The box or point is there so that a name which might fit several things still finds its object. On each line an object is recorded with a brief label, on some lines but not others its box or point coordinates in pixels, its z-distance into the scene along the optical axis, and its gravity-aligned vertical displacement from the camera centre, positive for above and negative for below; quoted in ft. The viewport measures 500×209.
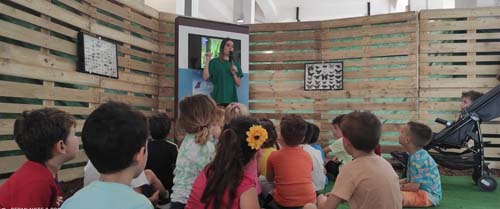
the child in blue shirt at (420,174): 12.01 -2.27
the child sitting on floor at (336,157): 14.60 -2.15
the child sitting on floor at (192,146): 7.95 -0.94
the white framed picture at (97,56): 14.99 +1.67
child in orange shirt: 9.55 -1.67
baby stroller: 14.67 -1.35
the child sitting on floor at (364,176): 6.42 -1.24
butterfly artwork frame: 20.77 +1.27
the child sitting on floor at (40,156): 5.46 -0.89
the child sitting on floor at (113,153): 3.90 -0.57
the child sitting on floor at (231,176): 6.40 -1.26
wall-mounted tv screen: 18.04 +2.37
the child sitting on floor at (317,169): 11.41 -2.03
